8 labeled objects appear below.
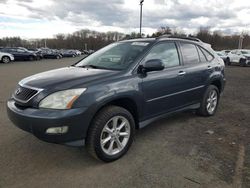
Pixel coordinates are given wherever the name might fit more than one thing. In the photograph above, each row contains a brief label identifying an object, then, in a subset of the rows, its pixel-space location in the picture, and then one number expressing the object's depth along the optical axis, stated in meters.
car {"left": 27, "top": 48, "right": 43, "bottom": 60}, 29.88
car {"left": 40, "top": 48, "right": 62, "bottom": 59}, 33.81
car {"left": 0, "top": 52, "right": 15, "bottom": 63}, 22.10
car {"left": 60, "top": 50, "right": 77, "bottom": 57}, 43.01
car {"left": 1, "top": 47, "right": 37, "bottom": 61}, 25.63
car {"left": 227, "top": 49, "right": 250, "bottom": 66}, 20.44
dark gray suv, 2.72
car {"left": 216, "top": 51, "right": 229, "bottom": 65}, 22.66
